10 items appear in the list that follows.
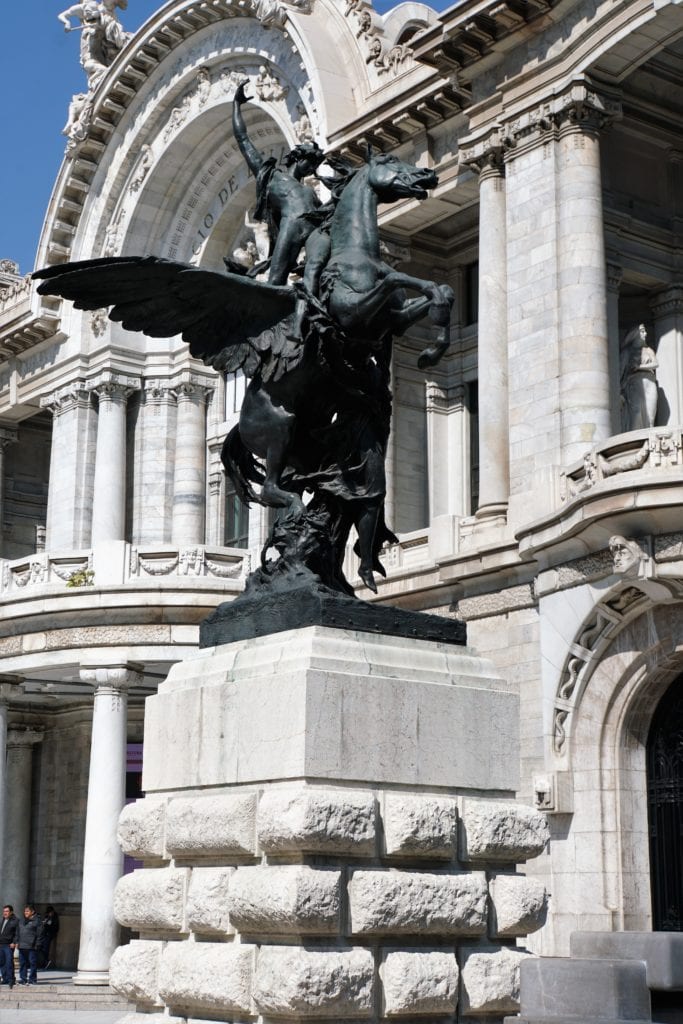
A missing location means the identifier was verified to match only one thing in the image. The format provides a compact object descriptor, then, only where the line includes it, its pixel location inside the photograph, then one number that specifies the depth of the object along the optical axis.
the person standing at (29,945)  30.10
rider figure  10.12
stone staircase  26.28
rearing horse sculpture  9.55
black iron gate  21.28
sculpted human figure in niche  25.84
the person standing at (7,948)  29.81
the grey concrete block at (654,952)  11.05
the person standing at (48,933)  32.91
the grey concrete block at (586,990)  9.18
